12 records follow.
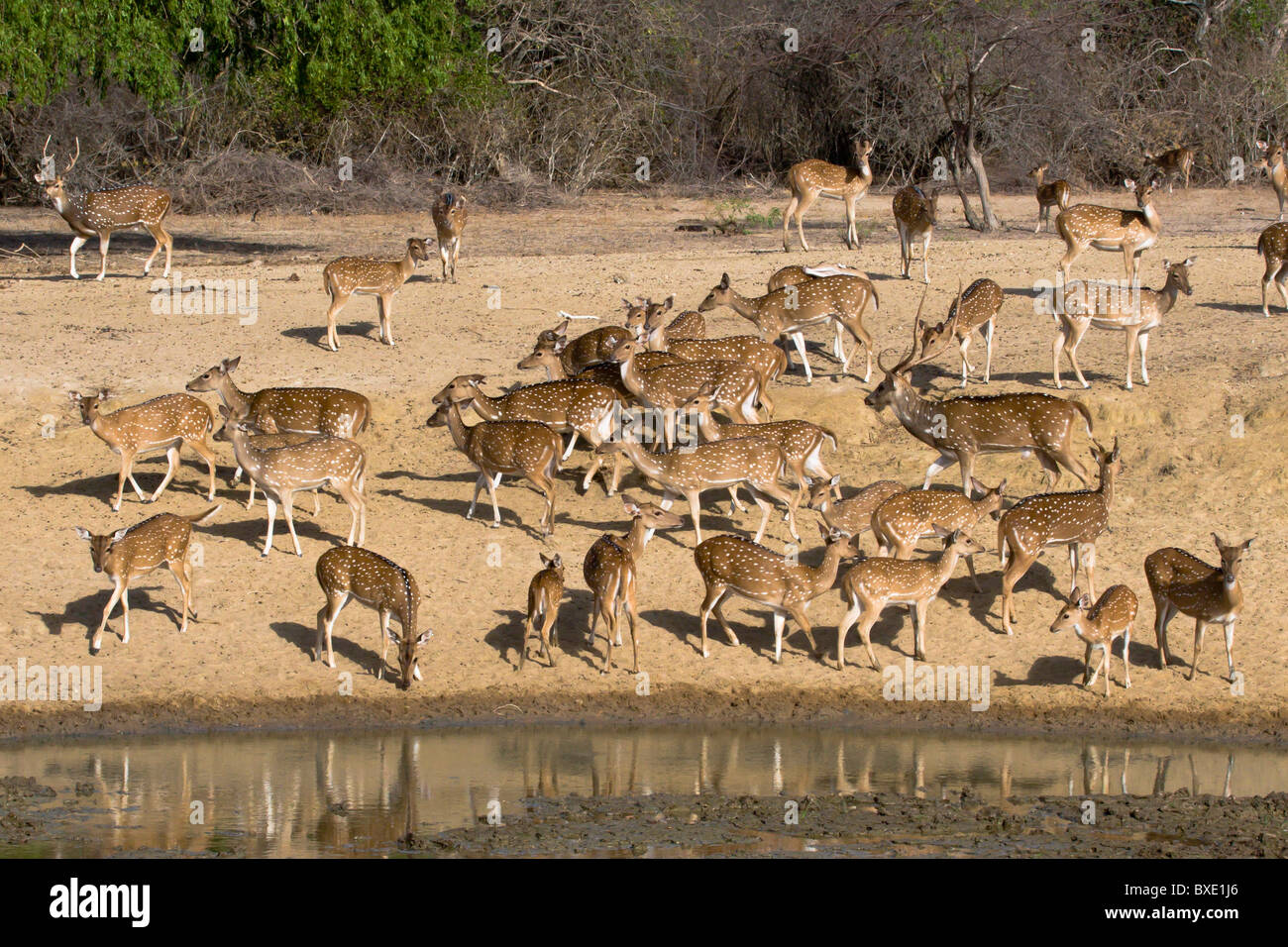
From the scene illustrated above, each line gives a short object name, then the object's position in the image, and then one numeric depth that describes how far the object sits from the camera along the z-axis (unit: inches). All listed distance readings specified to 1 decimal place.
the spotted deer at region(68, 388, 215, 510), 597.3
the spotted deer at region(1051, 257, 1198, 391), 657.0
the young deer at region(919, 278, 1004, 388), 669.3
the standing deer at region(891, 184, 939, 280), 812.6
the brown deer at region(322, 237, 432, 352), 729.0
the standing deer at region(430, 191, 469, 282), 836.0
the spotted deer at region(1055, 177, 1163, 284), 770.8
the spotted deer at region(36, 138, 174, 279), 839.1
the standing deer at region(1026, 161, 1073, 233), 916.0
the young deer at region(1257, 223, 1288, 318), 740.6
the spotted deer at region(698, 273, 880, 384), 698.8
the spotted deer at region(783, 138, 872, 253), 911.7
